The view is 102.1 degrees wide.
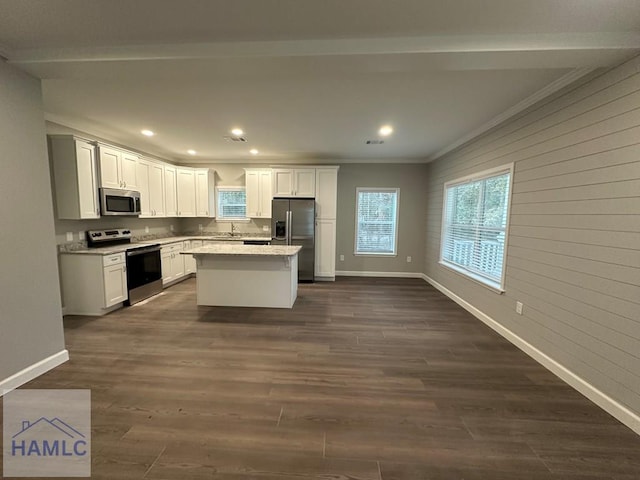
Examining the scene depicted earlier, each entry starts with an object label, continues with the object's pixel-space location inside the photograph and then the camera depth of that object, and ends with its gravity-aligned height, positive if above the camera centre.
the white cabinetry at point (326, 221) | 5.54 -0.10
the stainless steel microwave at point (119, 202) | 3.79 +0.17
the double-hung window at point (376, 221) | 6.03 -0.09
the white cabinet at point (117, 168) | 3.78 +0.70
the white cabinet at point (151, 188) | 4.58 +0.48
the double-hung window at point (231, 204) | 6.19 +0.26
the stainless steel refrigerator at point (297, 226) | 5.36 -0.21
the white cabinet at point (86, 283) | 3.49 -0.97
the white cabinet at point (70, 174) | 3.37 +0.50
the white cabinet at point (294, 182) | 5.54 +0.72
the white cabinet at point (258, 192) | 5.77 +0.52
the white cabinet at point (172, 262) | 4.84 -0.96
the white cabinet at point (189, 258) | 5.56 -0.96
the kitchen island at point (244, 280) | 3.82 -0.97
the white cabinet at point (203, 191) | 5.82 +0.52
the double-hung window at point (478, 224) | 3.32 -0.08
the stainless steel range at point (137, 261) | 3.92 -0.79
